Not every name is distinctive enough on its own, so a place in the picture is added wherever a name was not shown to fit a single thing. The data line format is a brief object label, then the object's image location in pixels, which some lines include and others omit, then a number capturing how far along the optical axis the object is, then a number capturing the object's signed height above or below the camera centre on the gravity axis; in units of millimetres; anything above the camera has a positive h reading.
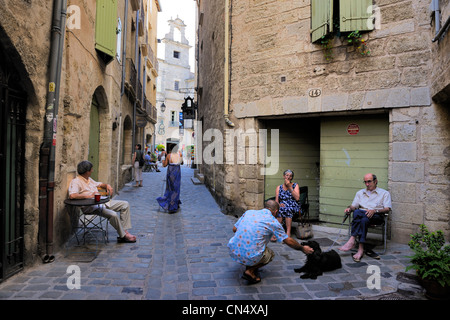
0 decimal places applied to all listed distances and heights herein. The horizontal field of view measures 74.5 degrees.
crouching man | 3164 -852
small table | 3936 -579
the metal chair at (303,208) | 5209 -864
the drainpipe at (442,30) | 3823 +1813
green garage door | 5180 +76
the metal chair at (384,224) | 4283 -901
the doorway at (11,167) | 3092 -92
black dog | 3539 -1241
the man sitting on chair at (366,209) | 4152 -690
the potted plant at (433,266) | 2873 -1051
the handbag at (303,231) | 5098 -1199
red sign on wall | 5406 +610
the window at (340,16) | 4977 +2520
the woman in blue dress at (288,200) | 5074 -674
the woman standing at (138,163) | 10812 -102
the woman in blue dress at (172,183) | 7062 -549
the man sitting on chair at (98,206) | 4191 -689
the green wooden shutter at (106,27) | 5660 +2700
